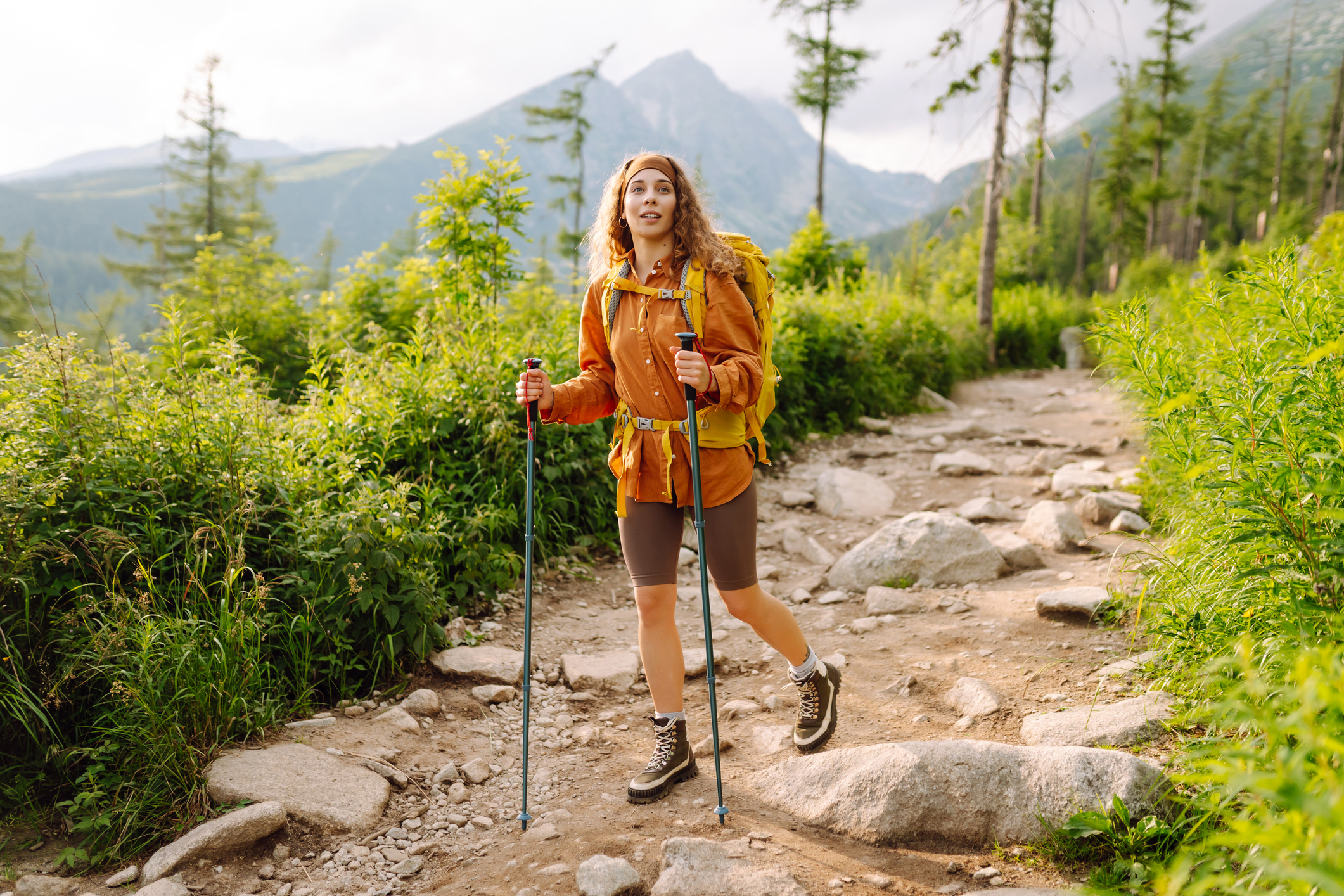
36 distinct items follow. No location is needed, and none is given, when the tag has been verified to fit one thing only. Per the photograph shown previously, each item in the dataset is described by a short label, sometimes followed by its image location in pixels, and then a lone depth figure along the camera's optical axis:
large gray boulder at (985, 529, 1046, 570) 5.52
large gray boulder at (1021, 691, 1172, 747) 2.98
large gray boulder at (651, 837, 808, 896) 2.51
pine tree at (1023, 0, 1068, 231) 14.15
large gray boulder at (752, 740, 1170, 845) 2.61
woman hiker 3.10
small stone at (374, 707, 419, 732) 3.86
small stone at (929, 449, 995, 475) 8.45
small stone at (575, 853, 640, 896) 2.56
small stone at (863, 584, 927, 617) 5.09
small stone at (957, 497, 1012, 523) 6.75
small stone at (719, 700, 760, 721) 3.99
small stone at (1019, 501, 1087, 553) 5.74
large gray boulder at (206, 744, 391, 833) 3.13
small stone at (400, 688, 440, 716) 4.03
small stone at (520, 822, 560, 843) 3.03
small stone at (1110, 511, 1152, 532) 5.57
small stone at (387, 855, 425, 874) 2.94
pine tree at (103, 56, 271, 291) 33.31
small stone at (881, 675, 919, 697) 4.00
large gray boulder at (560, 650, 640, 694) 4.46
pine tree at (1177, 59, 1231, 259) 54.85
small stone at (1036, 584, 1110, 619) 4.28
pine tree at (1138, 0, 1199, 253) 33.16
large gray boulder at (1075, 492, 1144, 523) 6.01
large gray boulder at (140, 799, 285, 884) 2.83
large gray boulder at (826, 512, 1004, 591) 5.44
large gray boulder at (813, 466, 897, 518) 7.50
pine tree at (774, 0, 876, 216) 25.06
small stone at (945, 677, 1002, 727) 3.61
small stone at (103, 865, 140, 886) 2.82
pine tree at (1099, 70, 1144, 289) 39.25
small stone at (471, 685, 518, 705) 4.22
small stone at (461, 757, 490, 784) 3.58
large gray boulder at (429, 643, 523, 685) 4.37
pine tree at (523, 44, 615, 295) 31.72
